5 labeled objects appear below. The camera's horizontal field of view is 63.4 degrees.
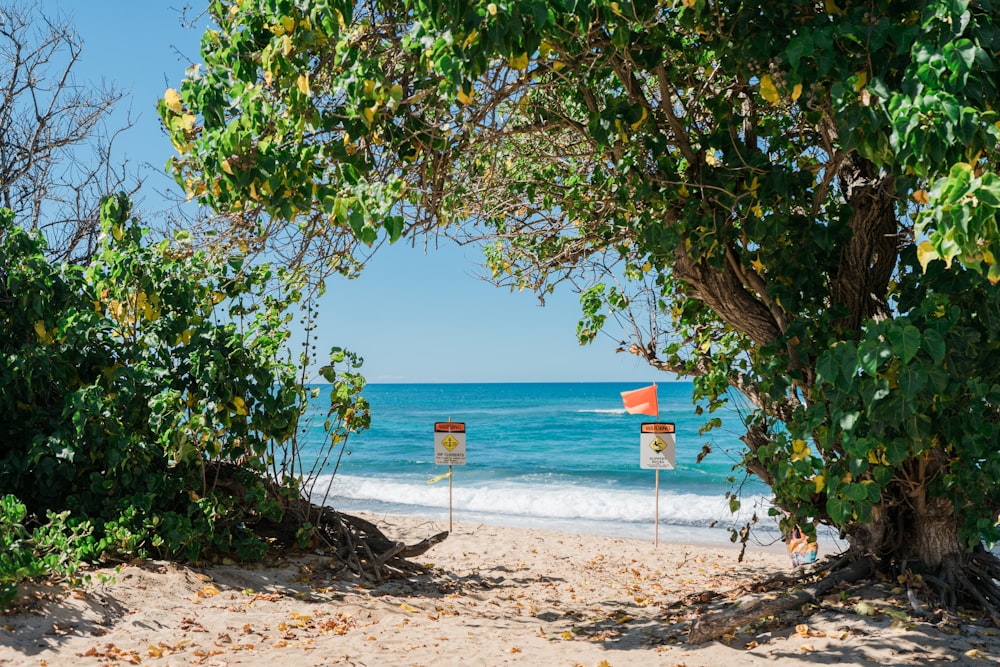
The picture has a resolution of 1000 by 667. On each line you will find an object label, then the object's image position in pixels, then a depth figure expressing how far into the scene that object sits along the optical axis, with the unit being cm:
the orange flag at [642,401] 1008
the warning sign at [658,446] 977
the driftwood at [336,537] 662
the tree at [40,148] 987
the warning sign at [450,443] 991
